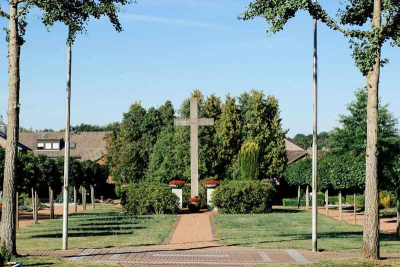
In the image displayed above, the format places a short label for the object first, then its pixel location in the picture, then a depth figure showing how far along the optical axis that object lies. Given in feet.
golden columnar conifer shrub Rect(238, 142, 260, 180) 133.28
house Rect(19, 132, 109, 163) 236.43
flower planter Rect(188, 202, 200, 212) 119.65
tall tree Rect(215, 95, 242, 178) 180.96
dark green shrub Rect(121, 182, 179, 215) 115.55
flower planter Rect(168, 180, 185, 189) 118.83
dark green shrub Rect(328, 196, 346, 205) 176.86
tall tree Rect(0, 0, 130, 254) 54.60
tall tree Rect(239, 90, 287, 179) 181.98
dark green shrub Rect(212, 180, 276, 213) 116.47
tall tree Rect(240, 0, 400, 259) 52.01
